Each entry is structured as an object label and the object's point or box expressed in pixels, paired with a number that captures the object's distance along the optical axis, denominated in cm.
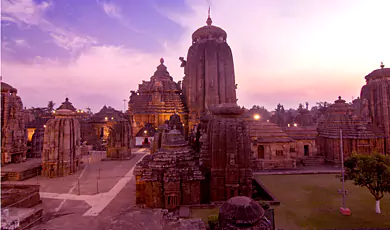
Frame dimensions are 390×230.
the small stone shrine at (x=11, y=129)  2626
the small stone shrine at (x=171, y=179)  1237
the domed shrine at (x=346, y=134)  2503
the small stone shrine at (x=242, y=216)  639
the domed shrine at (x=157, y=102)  4244
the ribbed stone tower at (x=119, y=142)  3186
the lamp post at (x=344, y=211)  1134
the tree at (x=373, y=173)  1062
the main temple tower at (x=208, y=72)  3541
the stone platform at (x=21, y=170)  2131
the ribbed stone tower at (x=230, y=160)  1287
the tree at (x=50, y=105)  7191
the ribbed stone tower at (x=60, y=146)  2273
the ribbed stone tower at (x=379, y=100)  2730
